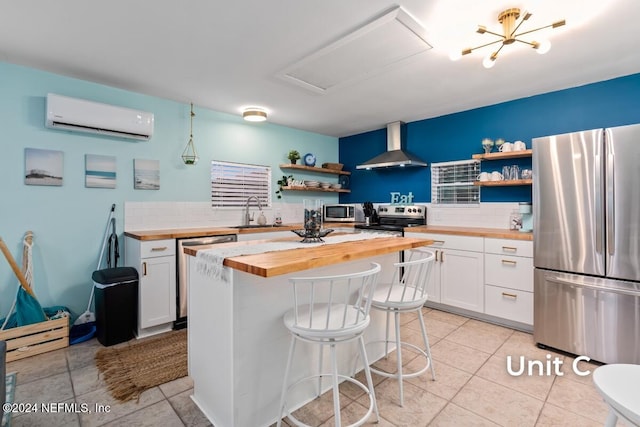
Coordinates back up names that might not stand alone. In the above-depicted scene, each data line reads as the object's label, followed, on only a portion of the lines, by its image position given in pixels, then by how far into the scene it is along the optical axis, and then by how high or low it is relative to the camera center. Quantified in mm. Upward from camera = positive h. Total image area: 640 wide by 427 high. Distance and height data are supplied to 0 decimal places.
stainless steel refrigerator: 2252 -235
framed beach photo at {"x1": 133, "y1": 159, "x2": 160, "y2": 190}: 3357 +450
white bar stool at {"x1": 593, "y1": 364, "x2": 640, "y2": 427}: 943 -591
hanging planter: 3680 +746
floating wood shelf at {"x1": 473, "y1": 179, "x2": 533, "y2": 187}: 3332 +349
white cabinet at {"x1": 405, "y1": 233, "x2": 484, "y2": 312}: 3273 -658
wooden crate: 2402 -1006
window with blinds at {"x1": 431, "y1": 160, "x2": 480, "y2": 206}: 4043 +420
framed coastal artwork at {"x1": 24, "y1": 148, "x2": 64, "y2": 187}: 2759 +443
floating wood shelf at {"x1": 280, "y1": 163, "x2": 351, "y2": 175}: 4676 +727
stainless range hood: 4301 +859
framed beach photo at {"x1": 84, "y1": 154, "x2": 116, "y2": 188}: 3053 +444
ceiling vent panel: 2084 +1287
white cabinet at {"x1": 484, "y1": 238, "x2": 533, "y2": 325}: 2938 -656
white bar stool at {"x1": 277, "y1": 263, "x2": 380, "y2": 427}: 1445 -546
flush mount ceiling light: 3861 +1267
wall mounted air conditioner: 2715 +917
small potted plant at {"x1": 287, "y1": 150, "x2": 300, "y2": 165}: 4719 +892
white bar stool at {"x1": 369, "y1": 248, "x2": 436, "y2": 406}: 1882 -540
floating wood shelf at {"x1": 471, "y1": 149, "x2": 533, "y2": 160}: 3309 +657
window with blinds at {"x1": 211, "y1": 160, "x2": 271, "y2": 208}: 4074 +431
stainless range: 4231 -61
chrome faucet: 4316 +16
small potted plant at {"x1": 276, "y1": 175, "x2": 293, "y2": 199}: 4738 +485
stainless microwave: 4945 +14
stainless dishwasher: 3057 -682
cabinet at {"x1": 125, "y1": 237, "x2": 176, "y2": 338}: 2857 -656
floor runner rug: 2088 -1158
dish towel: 1586 -214
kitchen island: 1560 -653
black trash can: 2676 -796
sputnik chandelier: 1937 +1210
